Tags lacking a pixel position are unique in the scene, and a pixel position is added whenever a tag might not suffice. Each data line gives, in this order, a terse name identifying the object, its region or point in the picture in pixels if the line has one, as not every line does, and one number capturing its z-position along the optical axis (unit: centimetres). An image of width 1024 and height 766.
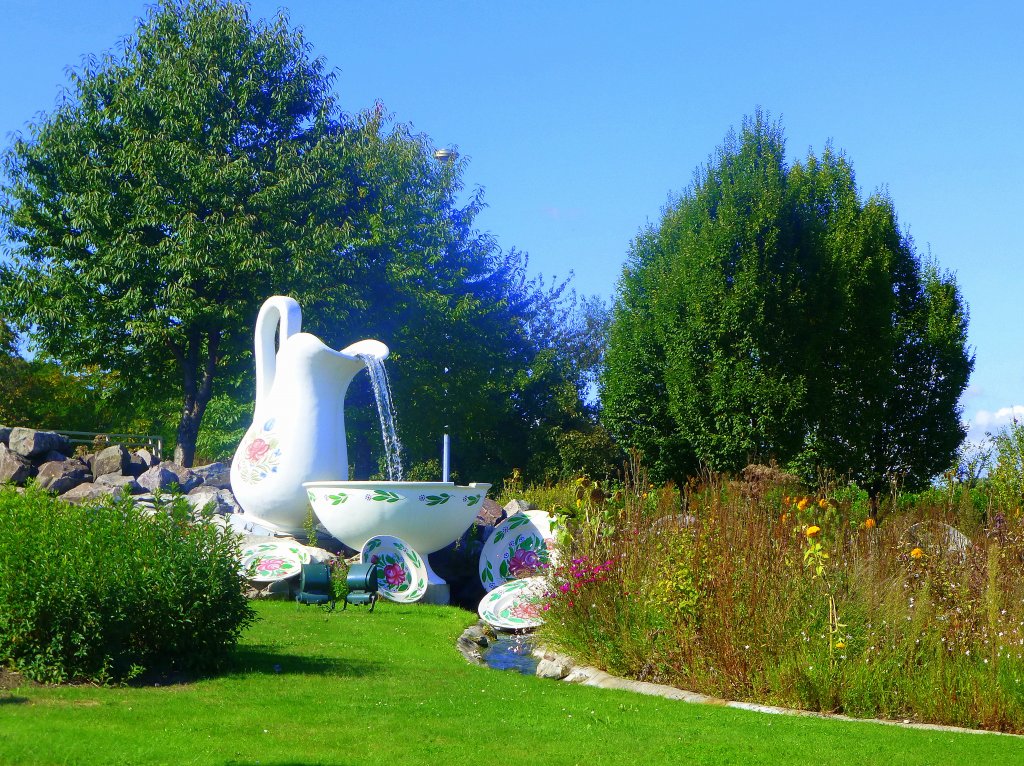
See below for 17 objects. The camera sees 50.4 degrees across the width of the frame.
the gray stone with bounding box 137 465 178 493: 1509
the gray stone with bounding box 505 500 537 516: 1492
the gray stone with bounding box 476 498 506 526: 1474
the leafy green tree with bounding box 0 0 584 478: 2092
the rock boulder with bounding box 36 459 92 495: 1551
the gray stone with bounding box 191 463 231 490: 1606
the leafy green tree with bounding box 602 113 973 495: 2148
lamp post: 2362
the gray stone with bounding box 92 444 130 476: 1602
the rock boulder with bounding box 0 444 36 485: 1614
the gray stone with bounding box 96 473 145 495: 1472
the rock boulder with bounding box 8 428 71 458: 1670
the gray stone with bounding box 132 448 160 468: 1694
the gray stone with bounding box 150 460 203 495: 1557
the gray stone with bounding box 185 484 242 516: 1380
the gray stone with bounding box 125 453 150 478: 1625
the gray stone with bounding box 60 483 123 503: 1413
